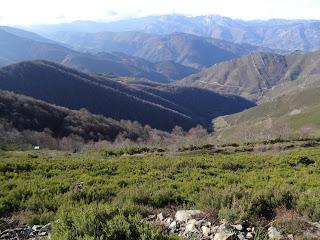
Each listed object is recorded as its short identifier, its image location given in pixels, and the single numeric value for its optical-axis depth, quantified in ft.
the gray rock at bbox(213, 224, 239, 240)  29.48
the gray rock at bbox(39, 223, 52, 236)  32.63
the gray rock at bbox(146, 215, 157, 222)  35.84
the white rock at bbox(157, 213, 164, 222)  35.73
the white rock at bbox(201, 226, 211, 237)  31.22
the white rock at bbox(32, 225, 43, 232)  34.14
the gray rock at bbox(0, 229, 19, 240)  32.17
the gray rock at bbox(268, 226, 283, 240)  30.24
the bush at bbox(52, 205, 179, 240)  24.75
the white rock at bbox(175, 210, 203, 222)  34.73
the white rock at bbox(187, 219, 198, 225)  33.31
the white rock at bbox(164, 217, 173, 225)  34.47
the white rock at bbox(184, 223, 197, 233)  31.96
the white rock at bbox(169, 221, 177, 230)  32.65
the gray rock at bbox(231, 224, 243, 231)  31.49
